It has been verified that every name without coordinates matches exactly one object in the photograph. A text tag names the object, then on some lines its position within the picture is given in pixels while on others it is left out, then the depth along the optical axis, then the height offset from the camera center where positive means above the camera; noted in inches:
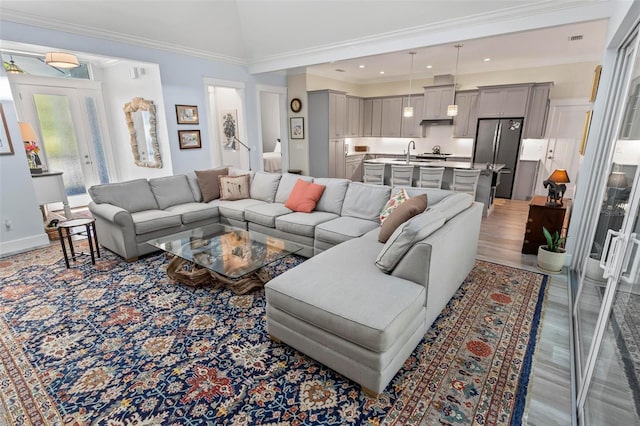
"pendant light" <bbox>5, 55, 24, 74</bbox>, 198.2 +44.8
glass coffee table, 109.0 -42.1
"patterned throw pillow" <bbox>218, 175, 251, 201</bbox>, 184.4 -28.2
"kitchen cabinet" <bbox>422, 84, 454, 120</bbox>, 305.9 +36.4
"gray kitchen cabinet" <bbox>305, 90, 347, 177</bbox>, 295.0 +6.2
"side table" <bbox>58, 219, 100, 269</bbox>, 132.1 -38.7
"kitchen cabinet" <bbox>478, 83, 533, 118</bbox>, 260.1 +31.2
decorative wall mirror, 227.0 +5.9
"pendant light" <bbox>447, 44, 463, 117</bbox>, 252.4 +23.7
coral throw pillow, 158.2 -29.1
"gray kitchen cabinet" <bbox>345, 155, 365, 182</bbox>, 339.6 -31.5
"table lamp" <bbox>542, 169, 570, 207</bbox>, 137.4 -21.8
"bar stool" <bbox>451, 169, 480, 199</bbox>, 196.9 -26.6
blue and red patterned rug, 68.0 -57.4
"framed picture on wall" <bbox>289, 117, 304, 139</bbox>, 301.9 +11.0
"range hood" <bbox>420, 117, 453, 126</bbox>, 312.3 +15.9
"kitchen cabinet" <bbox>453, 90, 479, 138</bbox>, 295.3 +22.2
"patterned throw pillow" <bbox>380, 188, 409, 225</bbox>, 128.6 -26.1
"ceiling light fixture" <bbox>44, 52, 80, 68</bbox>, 153.3 +39.1
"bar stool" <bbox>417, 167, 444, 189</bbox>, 208.1 -25.2
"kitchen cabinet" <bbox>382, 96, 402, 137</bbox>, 344.8 +24.0
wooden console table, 140.1 -37.8
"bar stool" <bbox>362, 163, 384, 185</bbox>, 229.8 -25.4
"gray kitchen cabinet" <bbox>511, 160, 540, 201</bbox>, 272.7 -35.9
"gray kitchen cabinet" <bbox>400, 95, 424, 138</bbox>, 330.3 +19.0
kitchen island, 207.5 -25.6
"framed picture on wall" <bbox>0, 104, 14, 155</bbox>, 149.5 +0.1
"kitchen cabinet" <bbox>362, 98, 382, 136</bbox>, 358.0 +24.2
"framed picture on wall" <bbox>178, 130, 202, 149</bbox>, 226.1 +0.2
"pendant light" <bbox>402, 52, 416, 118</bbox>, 244.1 +37.6
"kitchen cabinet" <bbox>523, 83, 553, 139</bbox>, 255.4 +21.0
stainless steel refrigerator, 266.8 -7.1
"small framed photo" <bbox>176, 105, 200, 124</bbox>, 222.2 +17.8
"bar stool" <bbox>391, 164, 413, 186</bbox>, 218.2 -25.2
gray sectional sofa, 70.5 -37.5
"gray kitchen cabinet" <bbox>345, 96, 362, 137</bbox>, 331.0 +23.3
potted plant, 131.0 -48.4
